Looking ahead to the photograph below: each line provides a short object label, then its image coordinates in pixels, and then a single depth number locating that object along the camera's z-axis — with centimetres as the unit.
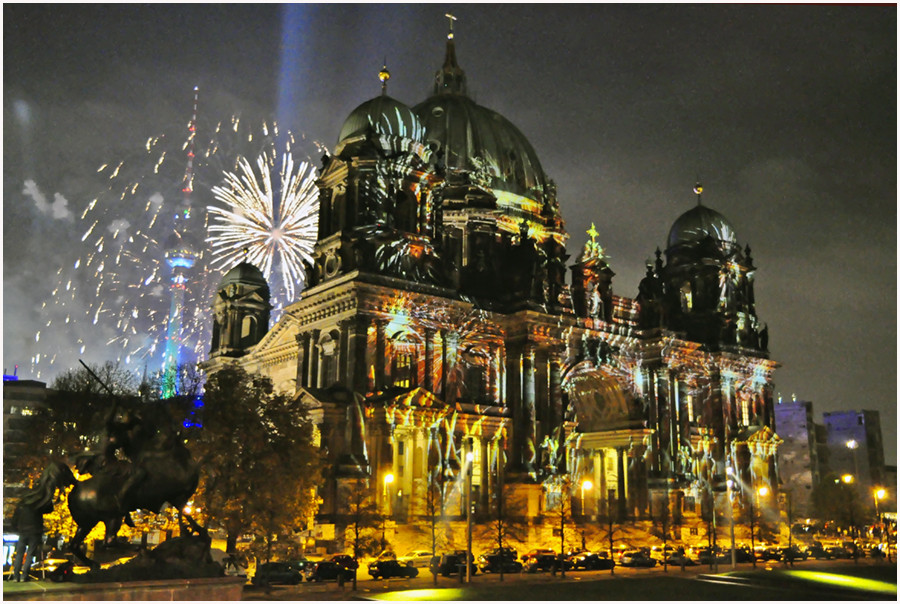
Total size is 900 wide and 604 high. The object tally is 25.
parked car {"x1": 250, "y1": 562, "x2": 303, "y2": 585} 4043
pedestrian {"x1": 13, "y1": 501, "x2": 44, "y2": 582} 2595
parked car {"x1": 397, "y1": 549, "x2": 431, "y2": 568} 5522
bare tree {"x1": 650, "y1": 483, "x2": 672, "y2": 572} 7354
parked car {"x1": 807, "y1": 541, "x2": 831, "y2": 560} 6675
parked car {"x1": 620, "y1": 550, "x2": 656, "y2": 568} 5610
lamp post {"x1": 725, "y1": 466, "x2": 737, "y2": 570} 8139
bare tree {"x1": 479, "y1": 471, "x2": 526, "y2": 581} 6375
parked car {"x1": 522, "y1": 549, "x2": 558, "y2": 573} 5216
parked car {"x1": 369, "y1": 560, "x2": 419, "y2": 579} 4700
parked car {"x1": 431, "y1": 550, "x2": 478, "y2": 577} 4966
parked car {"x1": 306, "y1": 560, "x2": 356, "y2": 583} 4469
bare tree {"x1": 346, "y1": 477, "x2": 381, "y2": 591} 5244
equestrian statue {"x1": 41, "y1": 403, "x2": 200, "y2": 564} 2673
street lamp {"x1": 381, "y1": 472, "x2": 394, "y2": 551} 5916
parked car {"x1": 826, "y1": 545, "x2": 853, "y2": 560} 6712
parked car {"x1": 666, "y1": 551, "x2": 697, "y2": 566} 5652
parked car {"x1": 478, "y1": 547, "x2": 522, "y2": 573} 5116
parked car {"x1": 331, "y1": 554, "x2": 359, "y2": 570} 4581
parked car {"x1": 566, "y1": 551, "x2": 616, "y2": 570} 5424
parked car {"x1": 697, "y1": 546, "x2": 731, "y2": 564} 6001
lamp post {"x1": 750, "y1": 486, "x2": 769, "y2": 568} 8264
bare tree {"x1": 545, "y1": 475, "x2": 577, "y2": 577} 6769
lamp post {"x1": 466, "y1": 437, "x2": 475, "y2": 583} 4353
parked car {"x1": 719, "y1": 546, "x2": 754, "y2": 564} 6209
